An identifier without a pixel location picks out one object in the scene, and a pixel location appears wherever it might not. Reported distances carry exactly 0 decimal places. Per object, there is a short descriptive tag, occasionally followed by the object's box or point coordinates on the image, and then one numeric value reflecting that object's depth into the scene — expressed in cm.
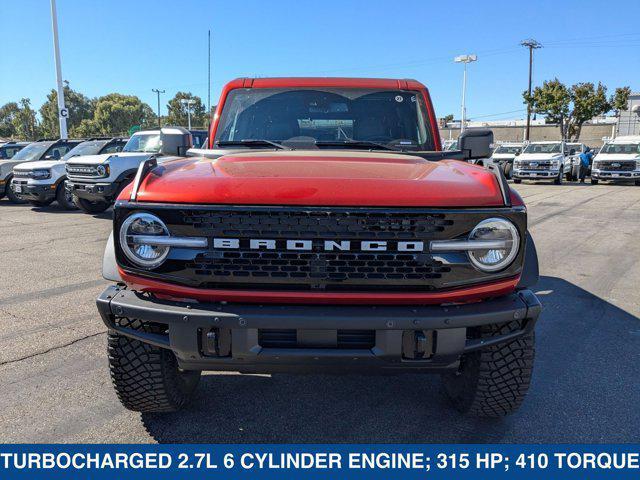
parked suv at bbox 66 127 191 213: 1071
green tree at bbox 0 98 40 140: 8881
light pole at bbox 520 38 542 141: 4788
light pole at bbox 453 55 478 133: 4484
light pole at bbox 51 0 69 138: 2203
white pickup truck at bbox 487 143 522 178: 2549
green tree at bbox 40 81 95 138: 9012
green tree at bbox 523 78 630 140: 4616
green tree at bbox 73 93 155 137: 8769
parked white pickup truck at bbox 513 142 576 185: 2180
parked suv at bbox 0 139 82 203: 1438
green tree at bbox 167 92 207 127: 9706
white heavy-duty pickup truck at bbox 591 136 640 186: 2111
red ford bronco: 222
